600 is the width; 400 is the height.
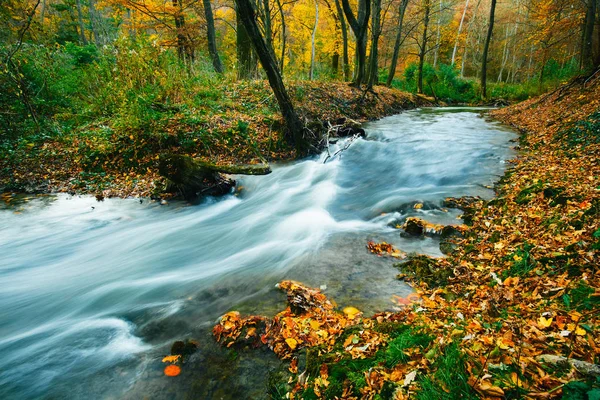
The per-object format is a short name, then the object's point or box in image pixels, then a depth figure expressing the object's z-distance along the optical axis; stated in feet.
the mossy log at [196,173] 21.06
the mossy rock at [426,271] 11.15
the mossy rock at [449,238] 13.34
